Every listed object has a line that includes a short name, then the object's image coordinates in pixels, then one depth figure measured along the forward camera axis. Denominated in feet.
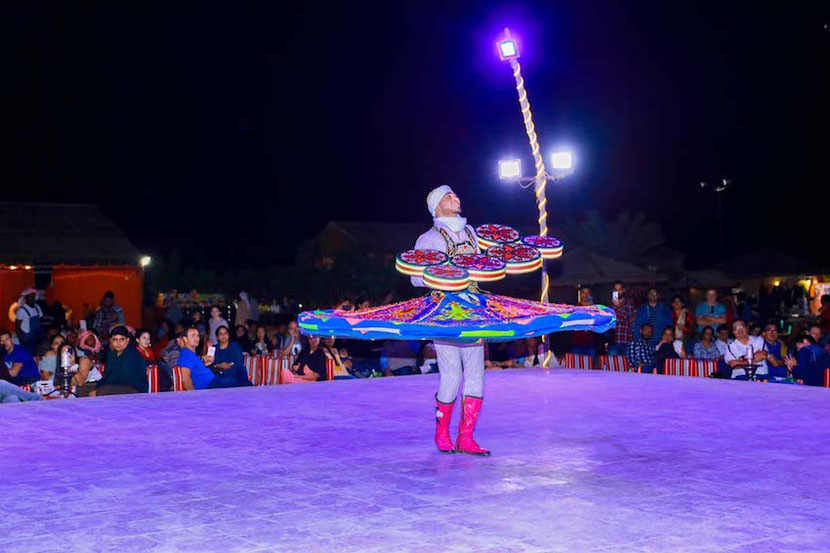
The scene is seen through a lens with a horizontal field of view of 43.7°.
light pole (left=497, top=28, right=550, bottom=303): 41.63
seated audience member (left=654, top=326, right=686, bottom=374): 43.19
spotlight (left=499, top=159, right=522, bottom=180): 44.29
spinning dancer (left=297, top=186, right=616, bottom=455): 21.86
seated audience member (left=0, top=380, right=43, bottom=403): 32.42
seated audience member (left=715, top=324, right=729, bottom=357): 42.98
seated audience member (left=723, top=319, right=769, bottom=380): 39.21
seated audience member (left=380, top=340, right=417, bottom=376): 44.98
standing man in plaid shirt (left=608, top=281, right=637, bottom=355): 51.24
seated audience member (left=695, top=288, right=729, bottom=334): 49.49
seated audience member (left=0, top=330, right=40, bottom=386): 37.86
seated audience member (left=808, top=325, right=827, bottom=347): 40.70
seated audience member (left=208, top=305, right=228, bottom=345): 48.65
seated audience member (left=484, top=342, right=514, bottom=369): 46.52
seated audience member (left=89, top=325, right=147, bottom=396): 33.91
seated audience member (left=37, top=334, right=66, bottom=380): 38.91
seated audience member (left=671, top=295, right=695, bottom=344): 49.18
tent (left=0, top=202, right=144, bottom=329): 85.05
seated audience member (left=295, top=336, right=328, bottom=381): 41.06
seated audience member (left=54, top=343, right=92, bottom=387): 35.68
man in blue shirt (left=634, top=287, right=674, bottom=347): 46.09
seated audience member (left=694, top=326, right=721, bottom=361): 43.61
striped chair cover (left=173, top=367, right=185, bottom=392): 36.14
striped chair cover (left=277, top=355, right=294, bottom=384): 40.88
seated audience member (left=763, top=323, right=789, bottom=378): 39.55
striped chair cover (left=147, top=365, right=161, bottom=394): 35.73
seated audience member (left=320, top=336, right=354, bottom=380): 41.73
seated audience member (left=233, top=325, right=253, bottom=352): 51.39
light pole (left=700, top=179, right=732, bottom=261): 163.84
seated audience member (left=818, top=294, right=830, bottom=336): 52.12
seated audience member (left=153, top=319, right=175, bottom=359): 49.23
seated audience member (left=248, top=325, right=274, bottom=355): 51.31
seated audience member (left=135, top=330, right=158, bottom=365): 35.55
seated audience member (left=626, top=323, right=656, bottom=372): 44.62
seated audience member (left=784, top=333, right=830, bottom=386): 36.58
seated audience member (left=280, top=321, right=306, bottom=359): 47.96
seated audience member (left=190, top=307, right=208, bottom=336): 53.63
